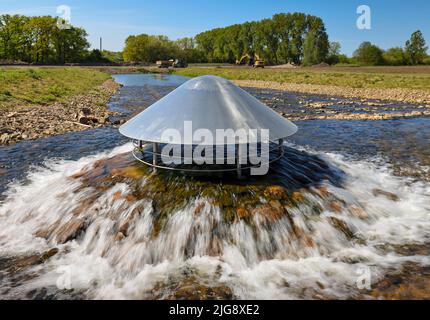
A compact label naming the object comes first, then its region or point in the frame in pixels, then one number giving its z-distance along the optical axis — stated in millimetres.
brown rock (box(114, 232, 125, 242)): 6742
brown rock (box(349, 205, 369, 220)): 7804
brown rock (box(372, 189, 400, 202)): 9120
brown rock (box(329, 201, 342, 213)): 7656
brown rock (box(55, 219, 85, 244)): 7104
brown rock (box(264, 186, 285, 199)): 7516
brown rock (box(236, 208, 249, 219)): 6934
